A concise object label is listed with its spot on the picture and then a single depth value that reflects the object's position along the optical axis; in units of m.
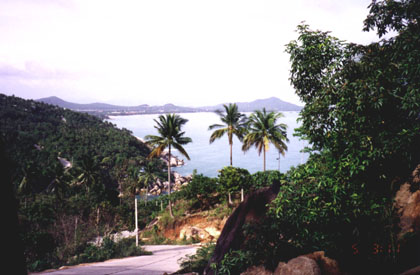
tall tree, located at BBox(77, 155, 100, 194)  56.16
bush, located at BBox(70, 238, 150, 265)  17.30
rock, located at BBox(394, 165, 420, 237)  6.86
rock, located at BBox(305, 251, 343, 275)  6.57
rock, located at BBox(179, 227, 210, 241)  24.34
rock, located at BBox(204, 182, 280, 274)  9.57
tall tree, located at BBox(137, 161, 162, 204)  55.54
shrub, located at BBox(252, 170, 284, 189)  28.19
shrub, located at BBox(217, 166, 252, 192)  26.33
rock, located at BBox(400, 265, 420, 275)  4.53
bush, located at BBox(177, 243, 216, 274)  11.03
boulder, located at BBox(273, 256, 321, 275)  6.41
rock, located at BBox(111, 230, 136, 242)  32.22
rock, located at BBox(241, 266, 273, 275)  7.29
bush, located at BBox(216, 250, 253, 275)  7.75
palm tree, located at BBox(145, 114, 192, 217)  29.02
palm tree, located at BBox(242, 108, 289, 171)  30.33
